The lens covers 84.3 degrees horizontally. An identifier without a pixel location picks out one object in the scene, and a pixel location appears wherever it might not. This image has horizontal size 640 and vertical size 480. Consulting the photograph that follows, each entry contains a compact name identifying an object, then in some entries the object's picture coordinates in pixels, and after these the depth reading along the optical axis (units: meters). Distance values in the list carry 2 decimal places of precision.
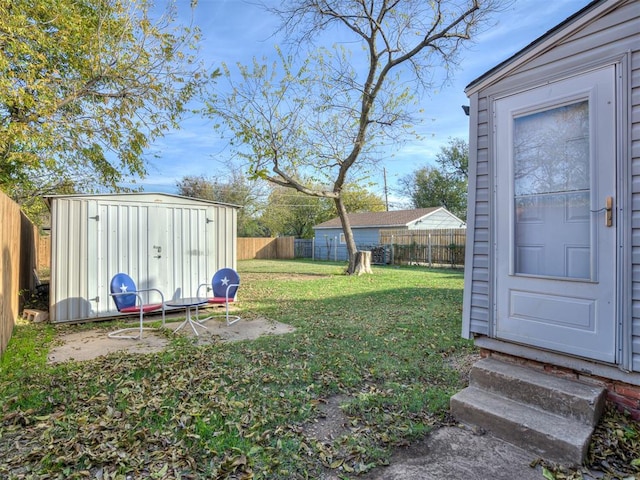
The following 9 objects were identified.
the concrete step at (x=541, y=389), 2.28
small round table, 5.05
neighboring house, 20.22
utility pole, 32.72
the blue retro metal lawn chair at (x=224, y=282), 6.17
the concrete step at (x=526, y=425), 2.07
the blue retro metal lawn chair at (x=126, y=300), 5.00
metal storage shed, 5.53
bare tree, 10.47
